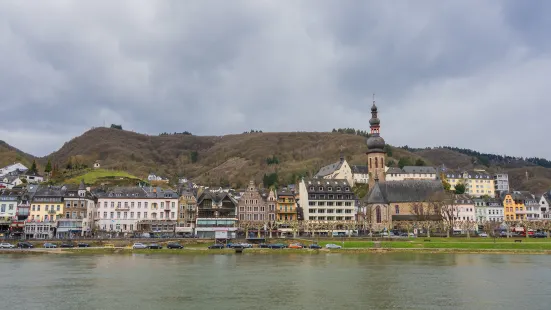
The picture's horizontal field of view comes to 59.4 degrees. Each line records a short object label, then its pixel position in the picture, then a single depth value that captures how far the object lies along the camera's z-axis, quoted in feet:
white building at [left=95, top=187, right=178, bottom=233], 364.17
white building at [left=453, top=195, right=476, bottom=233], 428.56
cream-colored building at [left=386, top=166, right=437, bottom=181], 567.18
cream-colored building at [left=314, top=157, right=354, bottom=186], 565.94
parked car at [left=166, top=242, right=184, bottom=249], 287.93
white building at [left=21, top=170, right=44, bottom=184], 515.91
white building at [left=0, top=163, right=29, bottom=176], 577.43
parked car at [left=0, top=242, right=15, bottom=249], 285.54
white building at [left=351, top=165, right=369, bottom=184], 572.22
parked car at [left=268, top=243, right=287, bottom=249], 284.00
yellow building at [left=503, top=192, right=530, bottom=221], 470.80
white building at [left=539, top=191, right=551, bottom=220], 480.85
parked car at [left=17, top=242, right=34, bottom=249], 289.49
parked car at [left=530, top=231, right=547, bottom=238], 348.79
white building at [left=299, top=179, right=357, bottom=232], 400.67
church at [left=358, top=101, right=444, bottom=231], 398.42
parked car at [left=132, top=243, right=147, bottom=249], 287.69
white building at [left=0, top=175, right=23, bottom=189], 467.44
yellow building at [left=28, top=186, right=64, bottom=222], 355.77
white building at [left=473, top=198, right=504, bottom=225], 457.68
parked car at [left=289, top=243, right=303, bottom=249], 284.41
